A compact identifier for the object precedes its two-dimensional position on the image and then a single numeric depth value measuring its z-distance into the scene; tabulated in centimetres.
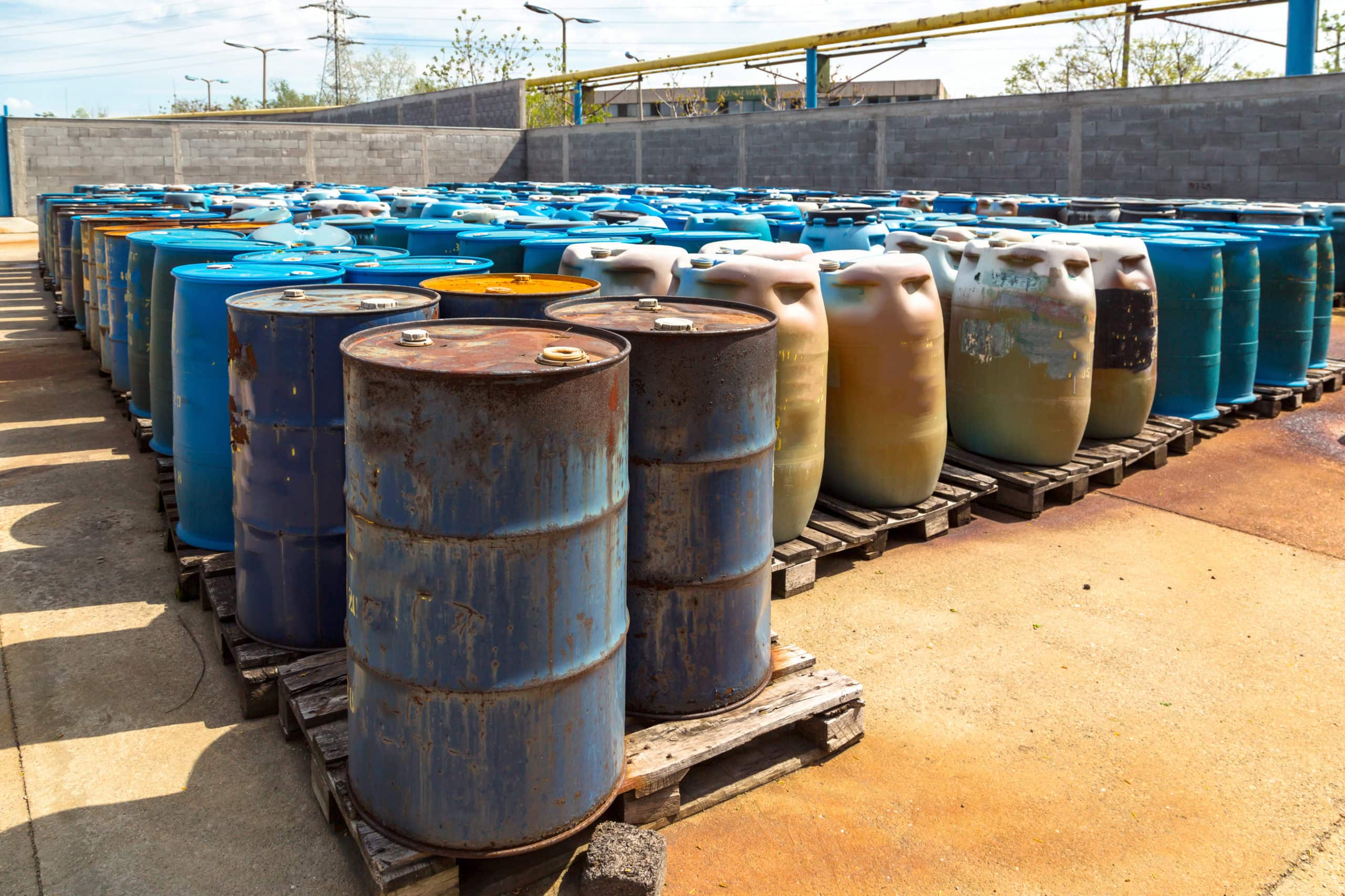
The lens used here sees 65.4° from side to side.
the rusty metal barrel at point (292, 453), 338
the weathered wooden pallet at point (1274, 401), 787
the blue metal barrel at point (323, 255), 487
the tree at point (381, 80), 7625
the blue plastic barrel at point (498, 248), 558
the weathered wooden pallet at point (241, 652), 351
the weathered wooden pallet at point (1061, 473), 570
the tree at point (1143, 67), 4303
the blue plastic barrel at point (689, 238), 629
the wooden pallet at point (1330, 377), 862
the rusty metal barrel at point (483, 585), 238
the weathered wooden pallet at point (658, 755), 263
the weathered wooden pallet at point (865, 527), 462
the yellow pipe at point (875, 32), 2044
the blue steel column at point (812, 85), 2525
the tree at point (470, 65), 5750
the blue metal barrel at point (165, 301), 506
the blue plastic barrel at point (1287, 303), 762
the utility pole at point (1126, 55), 2053
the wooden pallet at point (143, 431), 614
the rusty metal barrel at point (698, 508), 302
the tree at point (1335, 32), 3222
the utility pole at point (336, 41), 6725
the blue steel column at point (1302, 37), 1638
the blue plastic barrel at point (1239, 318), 698
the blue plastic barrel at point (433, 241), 618
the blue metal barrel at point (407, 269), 445
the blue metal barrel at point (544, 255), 539
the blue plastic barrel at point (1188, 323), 650
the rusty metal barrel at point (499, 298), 385
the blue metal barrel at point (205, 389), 411
